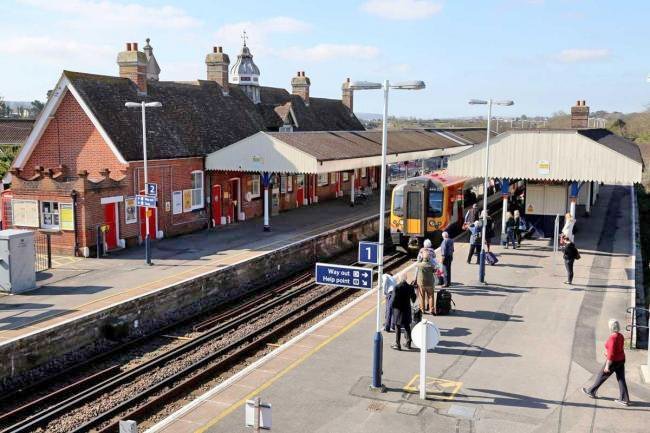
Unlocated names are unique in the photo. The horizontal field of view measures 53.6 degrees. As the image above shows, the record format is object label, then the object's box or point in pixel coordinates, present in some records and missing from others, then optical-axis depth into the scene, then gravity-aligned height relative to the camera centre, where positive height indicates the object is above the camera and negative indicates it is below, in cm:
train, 2384 -188
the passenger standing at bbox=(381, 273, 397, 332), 1235 -276
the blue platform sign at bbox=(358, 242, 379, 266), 1067 -155
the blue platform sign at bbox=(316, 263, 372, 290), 1031 -188
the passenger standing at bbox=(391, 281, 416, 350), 1228 -279
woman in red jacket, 997 -308
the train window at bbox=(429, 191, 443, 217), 2386 -158
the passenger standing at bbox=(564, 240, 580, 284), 1728 -259
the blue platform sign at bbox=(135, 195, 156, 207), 2042 -137
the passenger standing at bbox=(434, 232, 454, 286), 1722 -253
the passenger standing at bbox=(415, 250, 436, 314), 1442 -277
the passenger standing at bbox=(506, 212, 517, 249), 2362 -243
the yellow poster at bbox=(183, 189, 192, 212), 2630 -172
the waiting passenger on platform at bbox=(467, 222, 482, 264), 2002 -256
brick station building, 2178 -21
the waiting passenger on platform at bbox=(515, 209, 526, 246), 2371 -247
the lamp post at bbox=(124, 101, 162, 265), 1969 -176
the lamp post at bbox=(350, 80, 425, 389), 1044 -114
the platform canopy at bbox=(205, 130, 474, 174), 2605 +26
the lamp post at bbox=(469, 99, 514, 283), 1766 -183
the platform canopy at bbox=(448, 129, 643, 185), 2211 +6
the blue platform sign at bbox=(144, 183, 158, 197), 2041 -99
